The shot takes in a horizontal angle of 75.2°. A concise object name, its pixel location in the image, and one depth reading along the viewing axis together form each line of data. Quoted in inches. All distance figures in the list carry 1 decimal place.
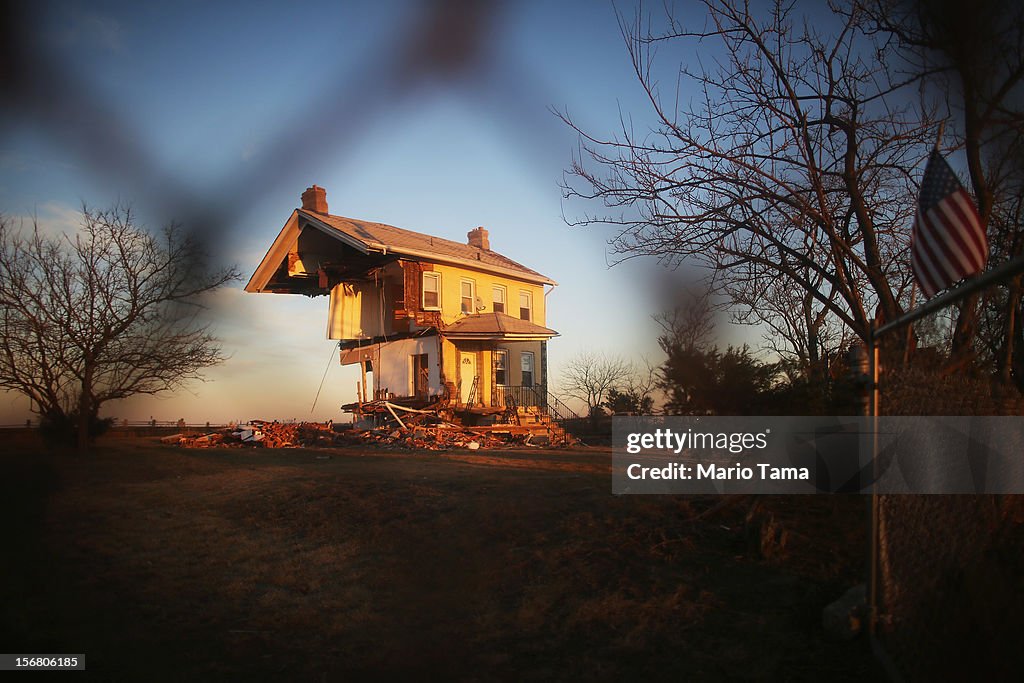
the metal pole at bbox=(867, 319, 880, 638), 139.8
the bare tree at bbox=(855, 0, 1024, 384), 224.7
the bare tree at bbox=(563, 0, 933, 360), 271.4
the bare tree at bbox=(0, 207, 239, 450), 350.6
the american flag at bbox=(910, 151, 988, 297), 153.6
